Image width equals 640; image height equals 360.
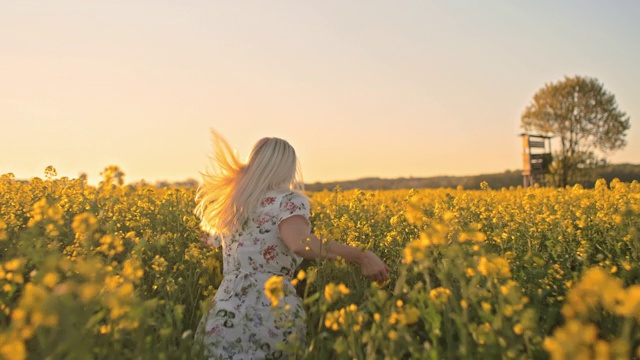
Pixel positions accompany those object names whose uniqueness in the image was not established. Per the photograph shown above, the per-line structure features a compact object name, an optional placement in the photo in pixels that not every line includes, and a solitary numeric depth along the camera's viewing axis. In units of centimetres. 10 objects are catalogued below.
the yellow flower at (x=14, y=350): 169
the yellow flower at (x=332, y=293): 244
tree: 3447
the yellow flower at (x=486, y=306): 242
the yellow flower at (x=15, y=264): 243
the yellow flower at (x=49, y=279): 186
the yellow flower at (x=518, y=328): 224
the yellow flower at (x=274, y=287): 236
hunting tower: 2439
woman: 330
